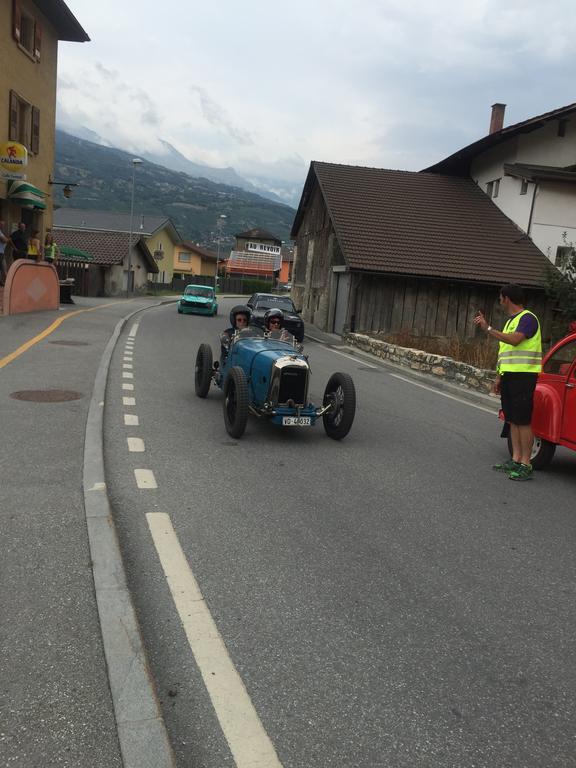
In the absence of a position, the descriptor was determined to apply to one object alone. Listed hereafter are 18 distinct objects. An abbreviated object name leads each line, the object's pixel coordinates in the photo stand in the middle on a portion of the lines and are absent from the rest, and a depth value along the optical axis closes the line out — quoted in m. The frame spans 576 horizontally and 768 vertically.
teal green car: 33.28
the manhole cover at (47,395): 8.58
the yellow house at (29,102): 22.05
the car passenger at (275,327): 8.73
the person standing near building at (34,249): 20.91
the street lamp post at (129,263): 42.66
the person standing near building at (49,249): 23.73
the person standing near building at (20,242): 20.75
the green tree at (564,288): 20.61
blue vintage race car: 7.63
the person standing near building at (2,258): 18.42
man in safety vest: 6.93
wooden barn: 26.30
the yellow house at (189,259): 92.94
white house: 27.11
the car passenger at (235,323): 9.09
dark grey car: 23.56
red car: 7.03
